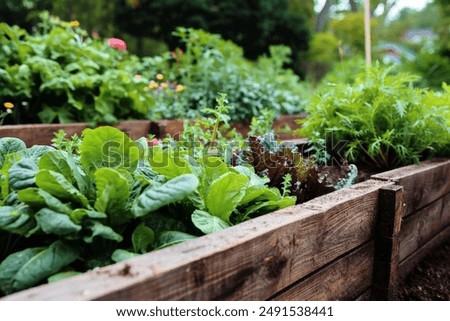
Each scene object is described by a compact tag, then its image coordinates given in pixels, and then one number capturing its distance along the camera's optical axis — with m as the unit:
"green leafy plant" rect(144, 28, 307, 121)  4.10
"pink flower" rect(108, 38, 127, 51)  3.02
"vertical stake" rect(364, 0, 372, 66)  3.28
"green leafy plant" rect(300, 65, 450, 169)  2.54
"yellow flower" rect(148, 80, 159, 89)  3.59
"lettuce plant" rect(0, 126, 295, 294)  1.16
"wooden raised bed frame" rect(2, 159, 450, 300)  1.01
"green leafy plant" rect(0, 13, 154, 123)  3.03
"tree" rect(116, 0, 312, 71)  11.22
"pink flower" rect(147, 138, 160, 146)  2.15
